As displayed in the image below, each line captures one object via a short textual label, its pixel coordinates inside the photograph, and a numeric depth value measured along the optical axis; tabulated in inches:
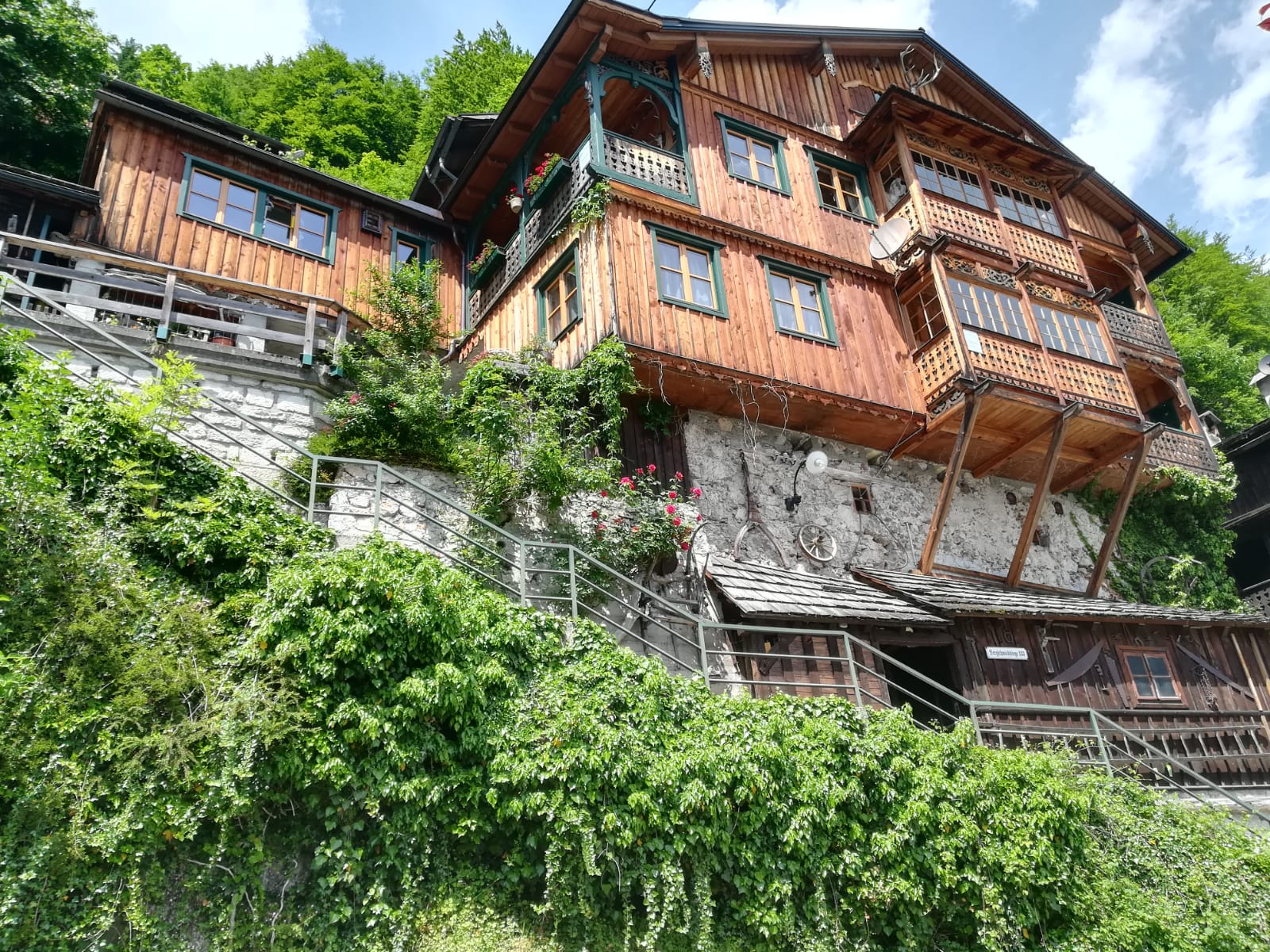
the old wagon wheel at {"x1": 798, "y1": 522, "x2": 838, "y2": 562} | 519.5
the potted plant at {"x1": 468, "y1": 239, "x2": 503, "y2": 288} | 665.0
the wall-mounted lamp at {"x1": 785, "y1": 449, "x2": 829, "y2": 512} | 529.7
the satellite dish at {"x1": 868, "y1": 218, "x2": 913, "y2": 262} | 637.3
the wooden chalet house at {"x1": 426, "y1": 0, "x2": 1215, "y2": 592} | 538.3
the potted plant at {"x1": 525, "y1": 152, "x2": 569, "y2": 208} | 571.8
